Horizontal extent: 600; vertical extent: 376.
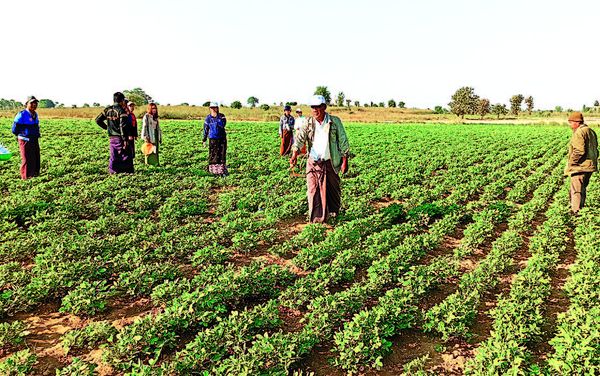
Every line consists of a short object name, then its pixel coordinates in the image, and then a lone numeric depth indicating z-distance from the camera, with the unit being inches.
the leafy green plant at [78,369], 126.2
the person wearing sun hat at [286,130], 561.3
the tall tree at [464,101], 3385.8
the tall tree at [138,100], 2562.5
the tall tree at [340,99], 3690.9
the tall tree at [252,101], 4017.7
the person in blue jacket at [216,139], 418.3
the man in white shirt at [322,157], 270.9
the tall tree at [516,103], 3705.7
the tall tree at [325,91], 3649.1
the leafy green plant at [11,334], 143.6
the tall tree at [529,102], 3990.7
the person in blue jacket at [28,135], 361.7
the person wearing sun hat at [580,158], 312.3
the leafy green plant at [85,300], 165.5
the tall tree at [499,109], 3592.5
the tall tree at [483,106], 3429.9
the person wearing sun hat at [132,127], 388.2
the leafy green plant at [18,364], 126.9
